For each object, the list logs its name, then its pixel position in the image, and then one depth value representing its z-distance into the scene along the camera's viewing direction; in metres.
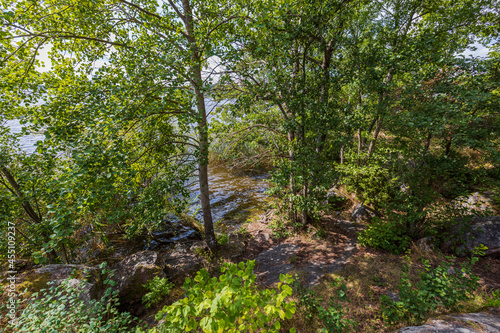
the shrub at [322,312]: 2.80
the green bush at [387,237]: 5.32
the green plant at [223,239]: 6.78
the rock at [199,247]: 6.52
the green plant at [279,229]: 6.93
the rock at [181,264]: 5.60
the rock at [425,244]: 4.98
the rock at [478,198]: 6.02
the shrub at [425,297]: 2.67
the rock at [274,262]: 5.28
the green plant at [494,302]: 2.65
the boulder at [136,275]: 4.69
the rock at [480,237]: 4.63
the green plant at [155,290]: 4.54
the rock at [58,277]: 3.80
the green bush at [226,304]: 1.61
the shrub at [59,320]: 2.30
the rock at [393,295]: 3.79
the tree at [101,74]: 2.80
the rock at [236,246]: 6.51
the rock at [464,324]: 2.09
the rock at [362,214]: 7.34
